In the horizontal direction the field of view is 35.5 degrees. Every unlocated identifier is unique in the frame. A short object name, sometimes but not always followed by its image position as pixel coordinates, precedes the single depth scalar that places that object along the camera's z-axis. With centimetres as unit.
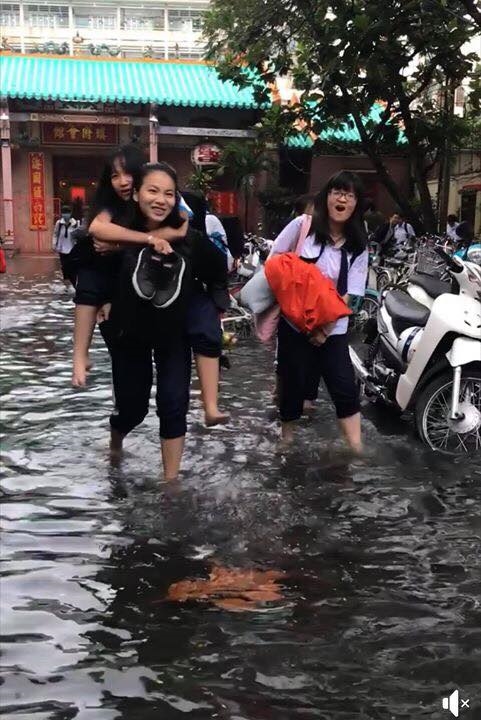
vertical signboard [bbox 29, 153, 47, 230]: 2306
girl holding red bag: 420
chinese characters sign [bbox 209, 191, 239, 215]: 2338
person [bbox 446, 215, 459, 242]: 1563
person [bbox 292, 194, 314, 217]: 452
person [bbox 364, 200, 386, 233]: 1483
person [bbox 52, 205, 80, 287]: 1359
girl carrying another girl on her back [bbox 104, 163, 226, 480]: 347
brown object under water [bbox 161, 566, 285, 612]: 282
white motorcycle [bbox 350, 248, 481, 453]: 450
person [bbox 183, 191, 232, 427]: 368
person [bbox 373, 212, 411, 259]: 1360
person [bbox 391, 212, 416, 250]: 1398
